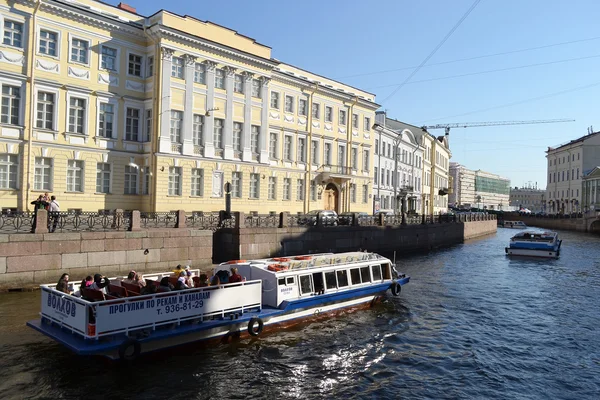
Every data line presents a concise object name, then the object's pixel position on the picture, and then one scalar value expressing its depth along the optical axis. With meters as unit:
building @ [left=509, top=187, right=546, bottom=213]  194.62
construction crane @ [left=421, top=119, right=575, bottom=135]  103.20
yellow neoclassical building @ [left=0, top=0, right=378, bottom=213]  25.05
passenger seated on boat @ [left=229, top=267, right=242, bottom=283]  13.82
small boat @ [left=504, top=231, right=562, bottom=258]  35.28
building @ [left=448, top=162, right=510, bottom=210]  171.00
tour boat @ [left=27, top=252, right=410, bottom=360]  10.91
